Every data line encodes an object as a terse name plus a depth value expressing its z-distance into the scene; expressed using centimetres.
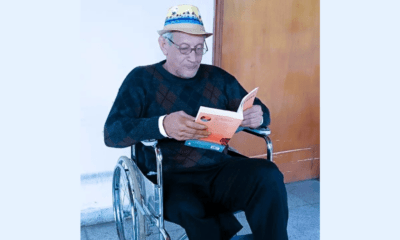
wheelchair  138
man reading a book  139
